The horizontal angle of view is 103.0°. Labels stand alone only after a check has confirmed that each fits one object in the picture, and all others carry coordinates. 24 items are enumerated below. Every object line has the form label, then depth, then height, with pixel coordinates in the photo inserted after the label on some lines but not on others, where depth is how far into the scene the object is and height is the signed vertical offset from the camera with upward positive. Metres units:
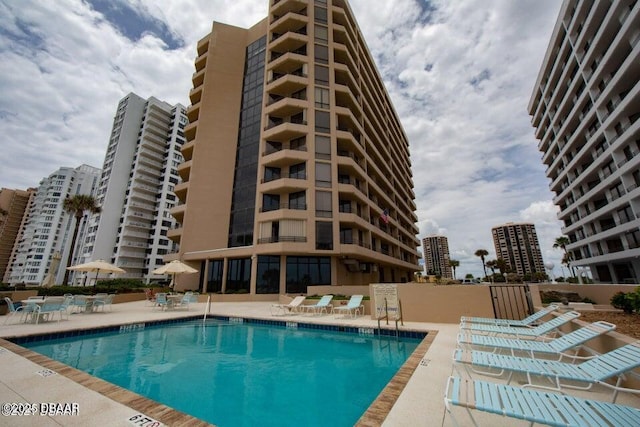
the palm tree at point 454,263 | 79.56 +5.46
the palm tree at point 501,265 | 66.88 +3.85
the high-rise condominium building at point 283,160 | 22.72 +12.58
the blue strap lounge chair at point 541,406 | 2.10 -1.10
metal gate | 9.25 -0.74
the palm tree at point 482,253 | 72.19 +7.54
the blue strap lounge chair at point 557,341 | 4.22 -1.14
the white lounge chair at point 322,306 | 13.65 -1.20
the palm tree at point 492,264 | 73.56 +4.75
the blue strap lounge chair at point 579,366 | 3.07 -1.15
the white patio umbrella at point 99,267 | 14.74 +1.11
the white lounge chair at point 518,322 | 6.80 -1.11
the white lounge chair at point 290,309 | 13.69 -1.45
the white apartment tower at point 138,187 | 53.38 +21.54
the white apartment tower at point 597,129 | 22.78 +16.61
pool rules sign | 9.86 -0.64
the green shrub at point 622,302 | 6.96 -0.65
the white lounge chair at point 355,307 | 12.06 -1.12
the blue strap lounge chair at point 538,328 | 5.41 -1.11
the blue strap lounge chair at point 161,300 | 14.19 -0.79
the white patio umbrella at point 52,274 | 18.46 +0.91
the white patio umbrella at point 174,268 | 16.36 +1.07
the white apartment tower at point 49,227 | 71.88 +17.33
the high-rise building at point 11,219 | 83.12 +22.42
